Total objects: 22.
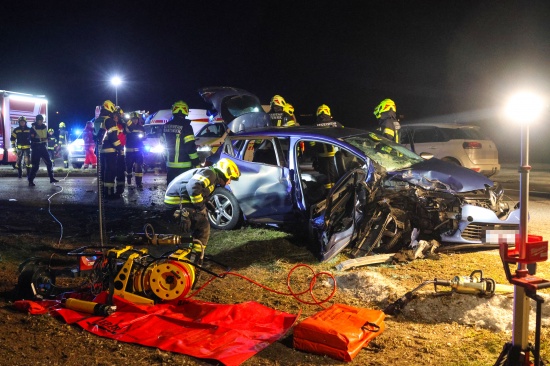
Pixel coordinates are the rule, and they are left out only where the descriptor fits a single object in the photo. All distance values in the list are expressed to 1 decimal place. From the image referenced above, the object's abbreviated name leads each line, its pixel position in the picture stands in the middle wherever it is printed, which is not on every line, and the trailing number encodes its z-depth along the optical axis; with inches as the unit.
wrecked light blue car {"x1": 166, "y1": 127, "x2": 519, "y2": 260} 237.6
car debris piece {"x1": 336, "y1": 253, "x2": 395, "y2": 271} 224.7
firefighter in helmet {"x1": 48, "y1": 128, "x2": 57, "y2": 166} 745.7
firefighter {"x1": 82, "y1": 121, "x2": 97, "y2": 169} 693.3
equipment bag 139.8
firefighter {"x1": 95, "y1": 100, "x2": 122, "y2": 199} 432.5
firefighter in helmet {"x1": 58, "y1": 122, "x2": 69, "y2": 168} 763.2
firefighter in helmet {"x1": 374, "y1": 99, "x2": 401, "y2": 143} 373.6
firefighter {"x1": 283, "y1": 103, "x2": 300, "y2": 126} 432.8
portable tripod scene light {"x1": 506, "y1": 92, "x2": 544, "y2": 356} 104.1
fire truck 761.0
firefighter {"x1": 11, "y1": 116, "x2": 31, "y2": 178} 578.9
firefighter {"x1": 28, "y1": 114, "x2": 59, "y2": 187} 530.9
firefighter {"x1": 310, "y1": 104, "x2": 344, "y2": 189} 316.2
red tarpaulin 147.9
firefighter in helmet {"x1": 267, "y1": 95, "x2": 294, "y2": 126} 428.8
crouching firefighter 232.1
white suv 526.0
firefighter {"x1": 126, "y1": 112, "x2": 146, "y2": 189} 488.4
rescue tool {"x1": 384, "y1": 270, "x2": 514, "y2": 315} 173.6
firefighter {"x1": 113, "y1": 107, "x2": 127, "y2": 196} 445.1
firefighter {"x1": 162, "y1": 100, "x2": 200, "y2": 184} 366.0
